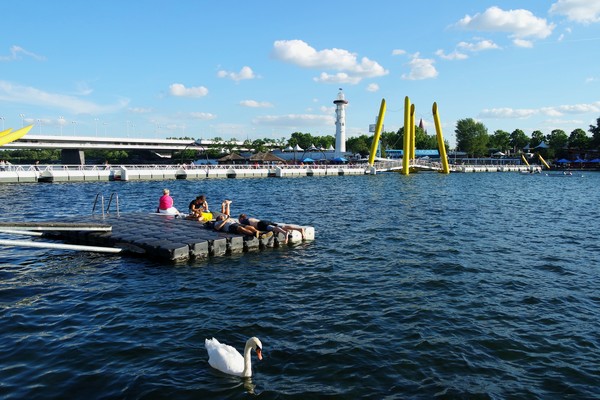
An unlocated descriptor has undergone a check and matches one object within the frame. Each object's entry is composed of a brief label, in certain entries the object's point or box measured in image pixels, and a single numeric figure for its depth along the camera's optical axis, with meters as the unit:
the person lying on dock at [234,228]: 17.48
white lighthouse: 135.00
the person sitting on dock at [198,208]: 20.23
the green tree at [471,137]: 171.88
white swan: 7.71
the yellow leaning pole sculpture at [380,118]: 86.54
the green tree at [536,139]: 175.50
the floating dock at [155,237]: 15.49
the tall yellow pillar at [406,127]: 85.06
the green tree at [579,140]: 148.05
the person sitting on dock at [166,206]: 22.53
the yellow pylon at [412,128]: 93.00
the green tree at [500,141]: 183.88
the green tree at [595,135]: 136.14
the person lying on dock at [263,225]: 17.86
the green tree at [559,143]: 156.62
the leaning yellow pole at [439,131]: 92.75
